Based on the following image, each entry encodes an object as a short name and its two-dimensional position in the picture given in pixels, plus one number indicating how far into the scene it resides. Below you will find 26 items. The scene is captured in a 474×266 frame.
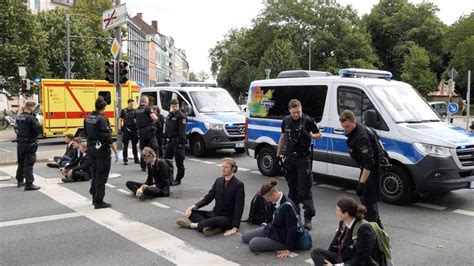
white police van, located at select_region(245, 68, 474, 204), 7.54
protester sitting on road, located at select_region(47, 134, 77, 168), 12.29
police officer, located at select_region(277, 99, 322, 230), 6.56
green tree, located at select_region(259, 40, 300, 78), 55.50
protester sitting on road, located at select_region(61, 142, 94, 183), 10.57
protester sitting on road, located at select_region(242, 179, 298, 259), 5.49
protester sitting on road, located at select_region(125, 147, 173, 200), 8.43
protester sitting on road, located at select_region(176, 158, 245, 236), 6.32
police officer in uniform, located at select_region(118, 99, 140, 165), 13.05
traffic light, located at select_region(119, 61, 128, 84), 16.23
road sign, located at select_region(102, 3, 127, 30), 15.81
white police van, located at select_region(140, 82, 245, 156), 13.96
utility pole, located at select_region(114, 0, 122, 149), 16.07
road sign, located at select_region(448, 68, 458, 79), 19.47
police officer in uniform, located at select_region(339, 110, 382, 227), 5.50
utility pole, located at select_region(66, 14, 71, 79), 31.80
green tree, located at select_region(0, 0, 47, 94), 32.31
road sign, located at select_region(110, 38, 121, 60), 16.50
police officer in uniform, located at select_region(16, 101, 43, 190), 9.40
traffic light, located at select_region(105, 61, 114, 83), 16.20
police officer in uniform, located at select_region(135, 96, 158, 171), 11.84
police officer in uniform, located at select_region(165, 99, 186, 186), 9.98
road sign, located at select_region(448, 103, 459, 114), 19.70
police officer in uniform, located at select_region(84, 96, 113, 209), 7.89
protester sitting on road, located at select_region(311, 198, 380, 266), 4.29
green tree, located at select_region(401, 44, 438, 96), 51.22
